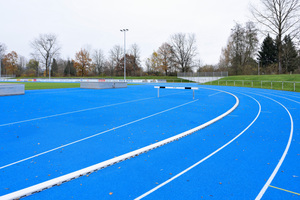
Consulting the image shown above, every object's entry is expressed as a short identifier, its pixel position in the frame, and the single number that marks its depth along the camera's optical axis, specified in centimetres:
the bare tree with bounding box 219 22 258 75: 5822
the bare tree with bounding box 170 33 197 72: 7538
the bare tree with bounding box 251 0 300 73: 4041
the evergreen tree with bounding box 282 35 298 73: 5722
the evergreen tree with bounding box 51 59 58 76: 10257
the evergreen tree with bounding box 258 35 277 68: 6406
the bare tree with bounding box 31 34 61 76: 7856
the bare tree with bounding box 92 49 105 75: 8769
